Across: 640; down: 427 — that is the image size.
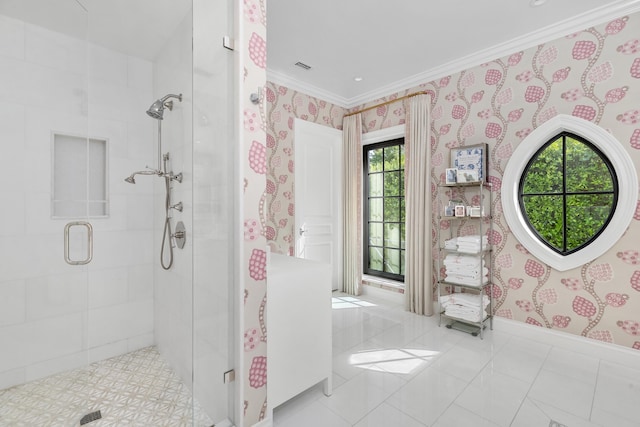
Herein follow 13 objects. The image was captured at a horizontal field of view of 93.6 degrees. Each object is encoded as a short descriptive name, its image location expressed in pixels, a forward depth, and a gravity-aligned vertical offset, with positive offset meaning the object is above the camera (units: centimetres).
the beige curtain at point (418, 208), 322 +6
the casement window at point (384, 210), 379 +5
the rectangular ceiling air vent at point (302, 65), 310 +155
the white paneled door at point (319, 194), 366 +25
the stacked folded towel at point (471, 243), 273 -27
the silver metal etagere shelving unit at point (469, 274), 273 -58
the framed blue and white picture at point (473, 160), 283 +53
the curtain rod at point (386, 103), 334 +135
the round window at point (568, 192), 229 +19
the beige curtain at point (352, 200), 397 +18
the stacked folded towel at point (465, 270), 275 -52
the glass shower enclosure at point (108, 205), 127 +4
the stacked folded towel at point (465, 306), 270 -85
